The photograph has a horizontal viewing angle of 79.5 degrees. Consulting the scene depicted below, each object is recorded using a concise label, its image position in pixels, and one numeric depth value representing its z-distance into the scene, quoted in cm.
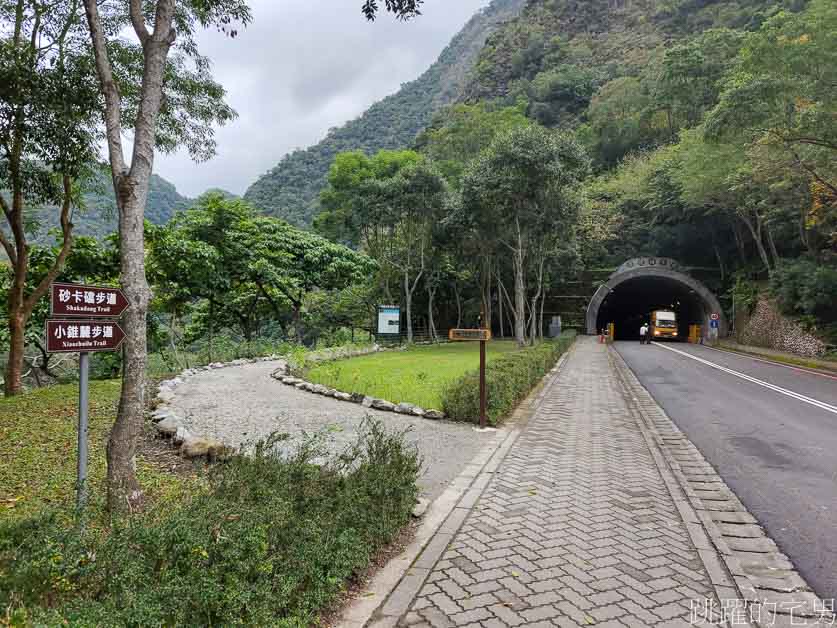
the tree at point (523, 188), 2073
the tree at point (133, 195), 389
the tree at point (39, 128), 775
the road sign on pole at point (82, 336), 297
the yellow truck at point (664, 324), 3741
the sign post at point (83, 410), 323
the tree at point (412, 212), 2622
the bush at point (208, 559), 212
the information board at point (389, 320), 2552
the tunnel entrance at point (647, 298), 3597
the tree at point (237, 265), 1753
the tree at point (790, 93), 1457
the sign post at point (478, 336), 748
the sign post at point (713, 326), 3231
